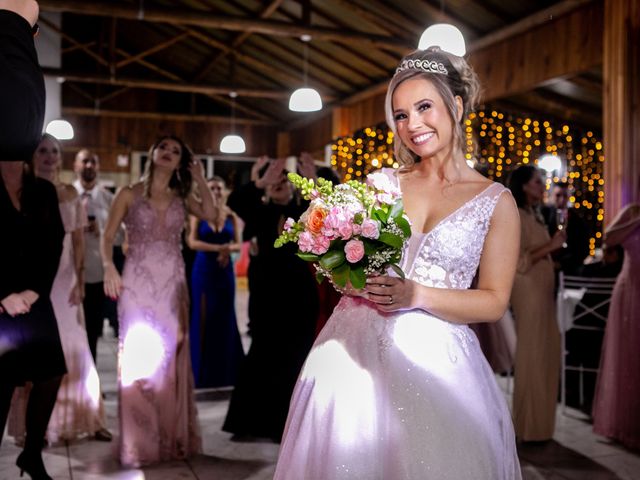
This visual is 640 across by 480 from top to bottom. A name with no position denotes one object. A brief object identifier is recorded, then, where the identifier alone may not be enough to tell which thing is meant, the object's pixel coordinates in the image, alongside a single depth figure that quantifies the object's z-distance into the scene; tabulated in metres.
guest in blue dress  5.78
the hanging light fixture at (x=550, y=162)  10.73
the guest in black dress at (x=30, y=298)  3.07
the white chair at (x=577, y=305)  5.13
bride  1.61
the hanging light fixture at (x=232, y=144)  14.76
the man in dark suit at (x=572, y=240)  6.56
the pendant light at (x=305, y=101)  9.17
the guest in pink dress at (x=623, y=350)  4.45
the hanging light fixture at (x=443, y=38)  5.41
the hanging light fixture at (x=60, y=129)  11.52
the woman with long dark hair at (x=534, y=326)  4.45
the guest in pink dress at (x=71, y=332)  4.25
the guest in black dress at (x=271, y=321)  4.41
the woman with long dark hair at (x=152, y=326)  3.90
